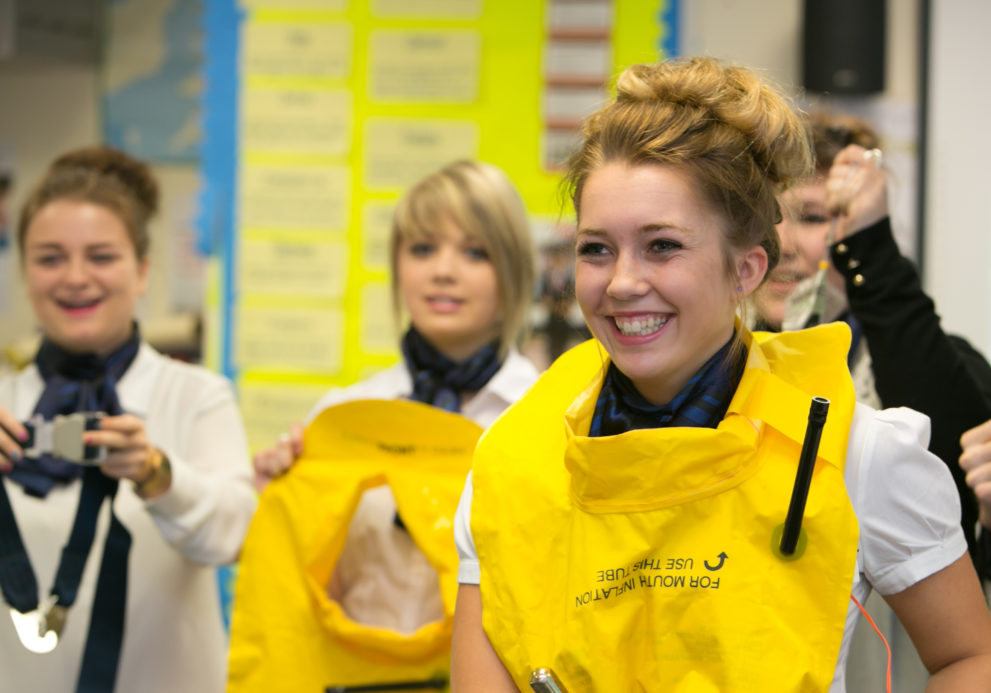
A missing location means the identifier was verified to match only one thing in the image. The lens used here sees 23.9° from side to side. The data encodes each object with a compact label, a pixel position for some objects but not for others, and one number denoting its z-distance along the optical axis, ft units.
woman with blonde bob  8.42
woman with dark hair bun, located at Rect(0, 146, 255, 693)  8.01
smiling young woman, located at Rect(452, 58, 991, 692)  6.82
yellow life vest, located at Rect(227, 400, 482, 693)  7.84
